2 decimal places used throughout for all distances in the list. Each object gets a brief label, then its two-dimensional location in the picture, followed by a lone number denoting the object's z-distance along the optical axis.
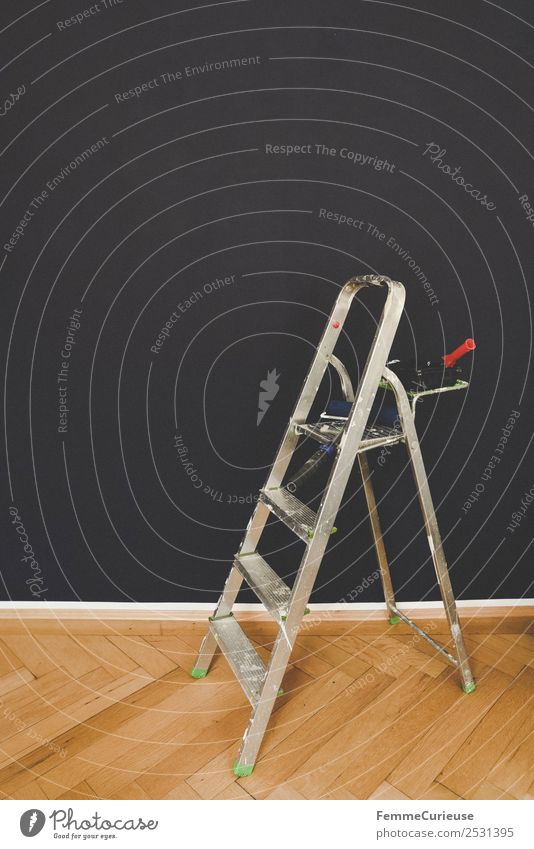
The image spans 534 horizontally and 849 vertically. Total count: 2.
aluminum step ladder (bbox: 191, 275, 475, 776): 1.39
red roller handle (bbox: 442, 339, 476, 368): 1.47
